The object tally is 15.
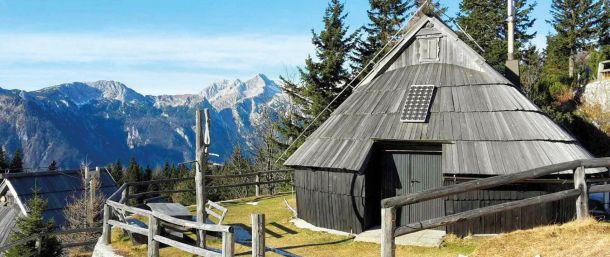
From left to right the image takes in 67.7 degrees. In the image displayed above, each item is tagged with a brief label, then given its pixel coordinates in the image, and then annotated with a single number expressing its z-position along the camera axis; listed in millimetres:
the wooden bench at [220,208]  13994
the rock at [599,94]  32062
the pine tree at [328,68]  31375
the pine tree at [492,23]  48312
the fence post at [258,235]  8758
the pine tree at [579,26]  46719
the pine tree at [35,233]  18328
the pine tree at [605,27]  45969
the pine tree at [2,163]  73500
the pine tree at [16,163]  73544
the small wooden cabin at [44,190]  37719
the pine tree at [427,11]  17250
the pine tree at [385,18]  39375
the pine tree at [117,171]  76806
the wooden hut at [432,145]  12750
